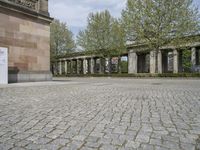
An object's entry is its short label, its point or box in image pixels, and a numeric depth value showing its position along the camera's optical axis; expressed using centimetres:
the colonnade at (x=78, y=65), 4443
